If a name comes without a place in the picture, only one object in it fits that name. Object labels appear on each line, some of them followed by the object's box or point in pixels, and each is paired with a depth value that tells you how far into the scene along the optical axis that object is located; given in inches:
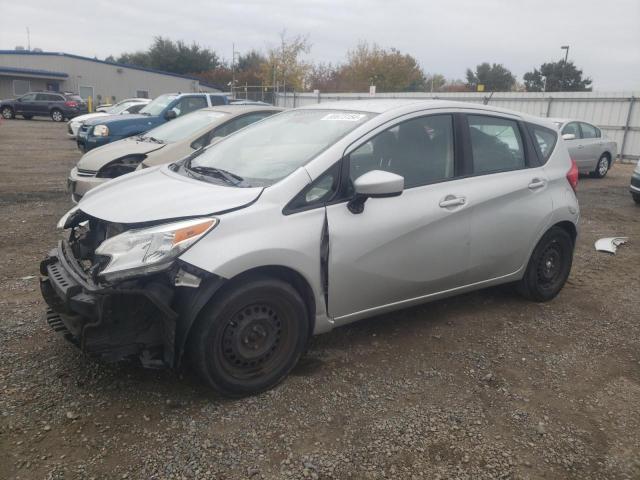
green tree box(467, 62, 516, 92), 2245.3
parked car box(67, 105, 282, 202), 261.6
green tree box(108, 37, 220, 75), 2289.6
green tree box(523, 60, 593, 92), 2059.5
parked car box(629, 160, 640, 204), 380.2
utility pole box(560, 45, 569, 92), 1429.6
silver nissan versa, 108.7
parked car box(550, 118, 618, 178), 502.6
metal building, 1593.3
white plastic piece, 262.7
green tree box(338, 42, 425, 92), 1900.8
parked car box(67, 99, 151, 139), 695.7
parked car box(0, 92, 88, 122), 1182.9
